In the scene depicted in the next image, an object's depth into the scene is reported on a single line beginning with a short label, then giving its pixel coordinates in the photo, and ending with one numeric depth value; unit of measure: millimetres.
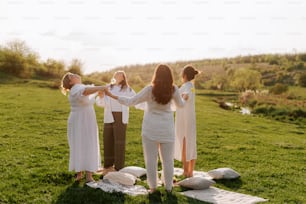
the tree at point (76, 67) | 43562
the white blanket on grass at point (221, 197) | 8344
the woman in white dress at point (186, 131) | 9555
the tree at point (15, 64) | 39531
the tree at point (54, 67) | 42750
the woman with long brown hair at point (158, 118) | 7910
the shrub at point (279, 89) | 43406
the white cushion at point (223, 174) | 10039
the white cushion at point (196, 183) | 8992
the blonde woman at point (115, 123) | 9797
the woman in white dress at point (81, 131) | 8742
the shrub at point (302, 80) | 49441
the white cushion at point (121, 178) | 8953
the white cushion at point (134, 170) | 9852
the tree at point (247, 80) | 47688
